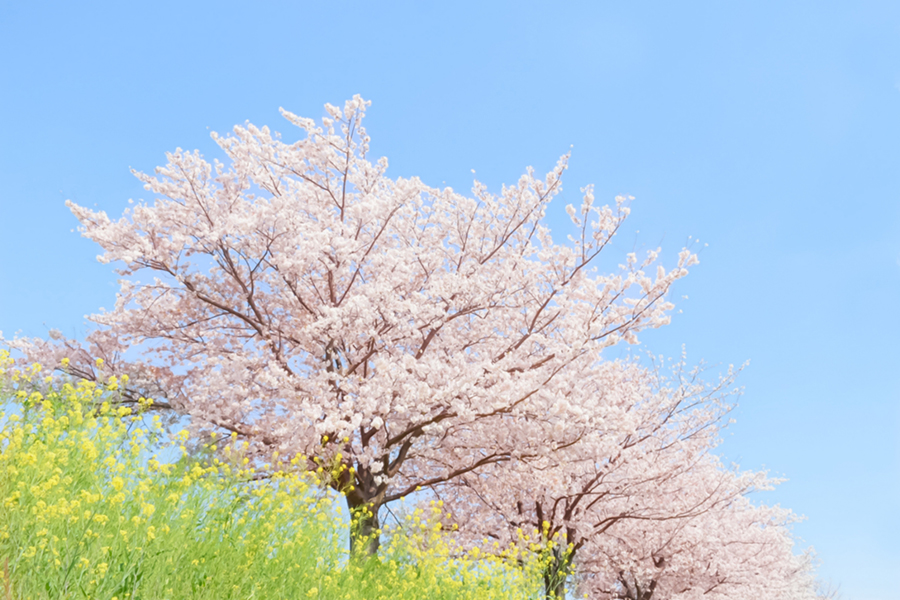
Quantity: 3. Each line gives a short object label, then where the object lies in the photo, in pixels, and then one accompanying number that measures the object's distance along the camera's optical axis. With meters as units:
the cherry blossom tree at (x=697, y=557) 18.64
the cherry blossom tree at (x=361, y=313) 10.47
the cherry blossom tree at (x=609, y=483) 13.50
